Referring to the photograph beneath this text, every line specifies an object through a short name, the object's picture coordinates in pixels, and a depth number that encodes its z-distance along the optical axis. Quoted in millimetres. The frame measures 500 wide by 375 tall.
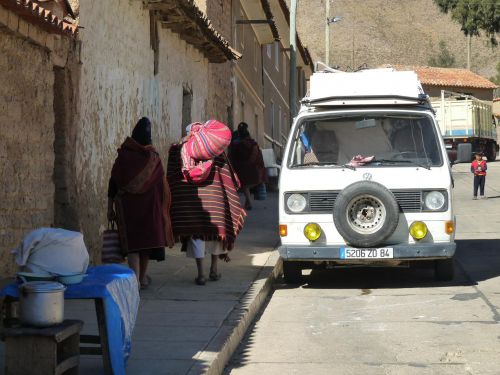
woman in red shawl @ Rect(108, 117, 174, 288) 12077
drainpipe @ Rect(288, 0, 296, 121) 31593
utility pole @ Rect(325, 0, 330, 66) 52009
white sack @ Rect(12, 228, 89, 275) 7413
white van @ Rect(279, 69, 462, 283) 13462
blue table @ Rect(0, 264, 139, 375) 7364
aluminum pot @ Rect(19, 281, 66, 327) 6818
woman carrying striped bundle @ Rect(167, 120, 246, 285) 13116
